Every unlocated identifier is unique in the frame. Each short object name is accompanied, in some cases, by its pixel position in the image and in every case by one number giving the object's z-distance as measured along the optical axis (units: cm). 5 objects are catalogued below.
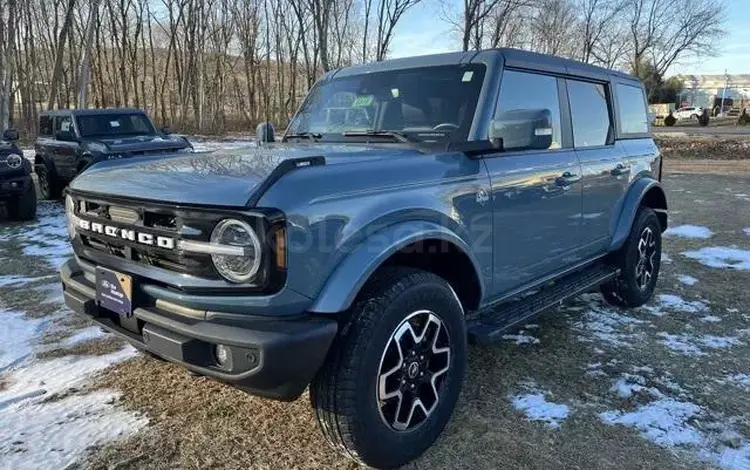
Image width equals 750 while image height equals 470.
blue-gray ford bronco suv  217
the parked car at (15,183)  832
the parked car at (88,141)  1004
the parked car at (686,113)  4815
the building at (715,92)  6443
